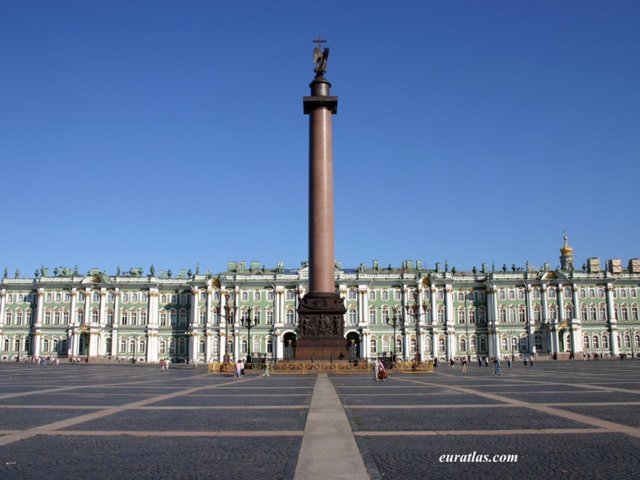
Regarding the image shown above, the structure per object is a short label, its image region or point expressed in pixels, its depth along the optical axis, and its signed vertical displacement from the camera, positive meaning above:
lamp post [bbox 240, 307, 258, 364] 93.54 +2.56
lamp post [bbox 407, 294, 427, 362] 94.25 +4.24
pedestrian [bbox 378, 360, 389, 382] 34.77 -1.73
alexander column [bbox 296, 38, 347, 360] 46.19 +4.07
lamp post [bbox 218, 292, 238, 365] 51.41 -1.42
